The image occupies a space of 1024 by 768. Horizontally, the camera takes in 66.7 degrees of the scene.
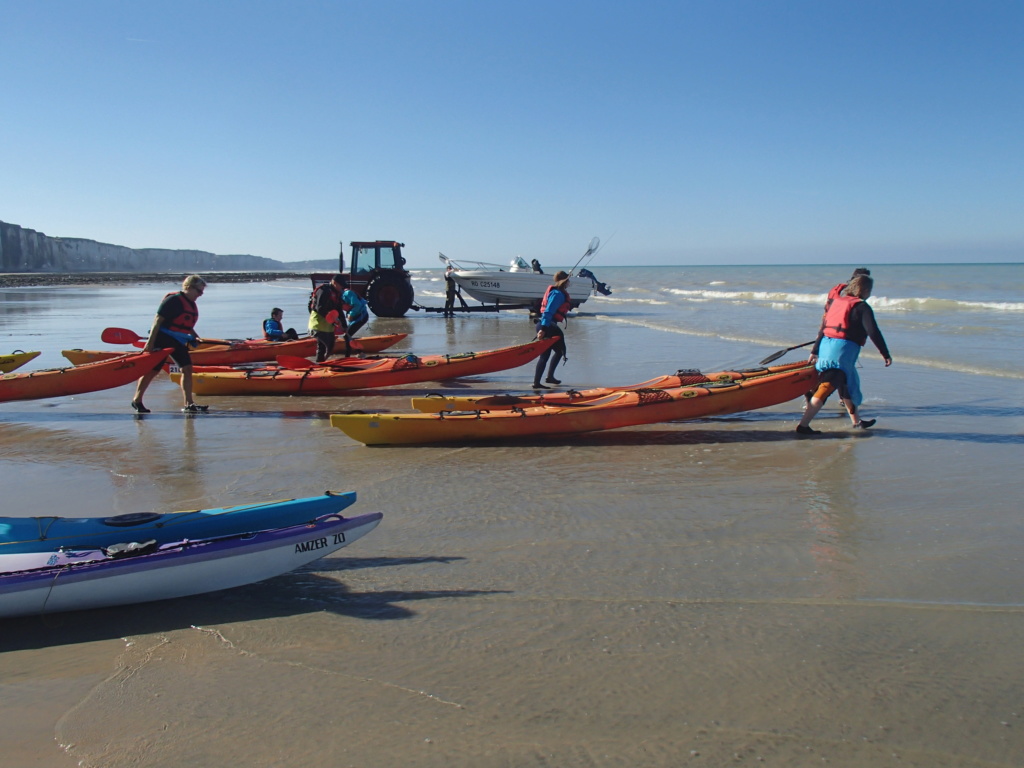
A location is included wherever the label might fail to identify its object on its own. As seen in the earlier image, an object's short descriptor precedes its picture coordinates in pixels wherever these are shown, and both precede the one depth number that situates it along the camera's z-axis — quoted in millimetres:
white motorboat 21812
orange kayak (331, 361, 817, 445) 6457
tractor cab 19984
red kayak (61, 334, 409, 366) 11273
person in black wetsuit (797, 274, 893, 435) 6535
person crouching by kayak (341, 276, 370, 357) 12594
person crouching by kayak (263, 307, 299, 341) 12655
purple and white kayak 3172
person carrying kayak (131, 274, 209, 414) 8023
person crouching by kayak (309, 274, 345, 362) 10312
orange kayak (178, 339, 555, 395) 9234
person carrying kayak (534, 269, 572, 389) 9266
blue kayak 3586
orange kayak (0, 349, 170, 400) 8320
